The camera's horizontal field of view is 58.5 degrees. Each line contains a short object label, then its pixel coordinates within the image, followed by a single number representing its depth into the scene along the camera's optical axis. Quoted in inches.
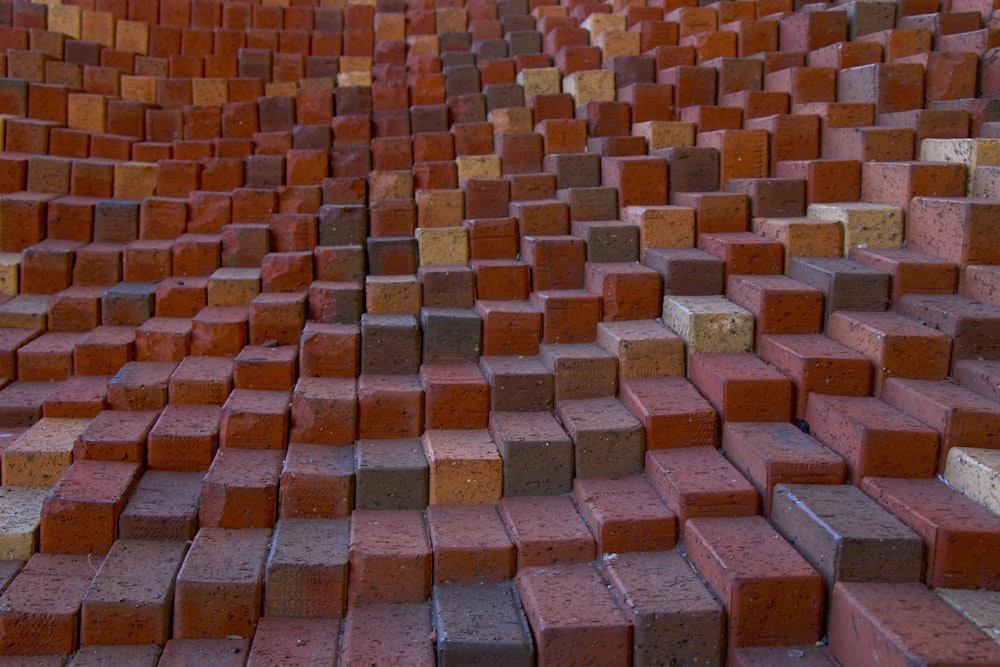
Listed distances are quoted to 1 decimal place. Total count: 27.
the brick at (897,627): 78.0
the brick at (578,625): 92.6
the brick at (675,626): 92.8
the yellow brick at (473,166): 168.7
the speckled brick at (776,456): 103.8
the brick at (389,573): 102.9
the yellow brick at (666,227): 145.3
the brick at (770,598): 92.2
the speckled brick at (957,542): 88.7
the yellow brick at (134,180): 175.5
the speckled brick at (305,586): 102.0
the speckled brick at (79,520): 108.0
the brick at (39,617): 97.8
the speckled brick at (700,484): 104.7
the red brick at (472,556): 104.6
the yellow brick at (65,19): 207.0
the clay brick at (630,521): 105.2
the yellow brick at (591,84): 180.2
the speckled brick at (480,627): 93.0
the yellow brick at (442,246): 151.8
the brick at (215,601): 99.7
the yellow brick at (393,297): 141.6
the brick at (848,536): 90.4
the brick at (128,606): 98.5
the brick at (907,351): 111.0
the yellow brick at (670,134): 163.2
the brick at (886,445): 101.5
